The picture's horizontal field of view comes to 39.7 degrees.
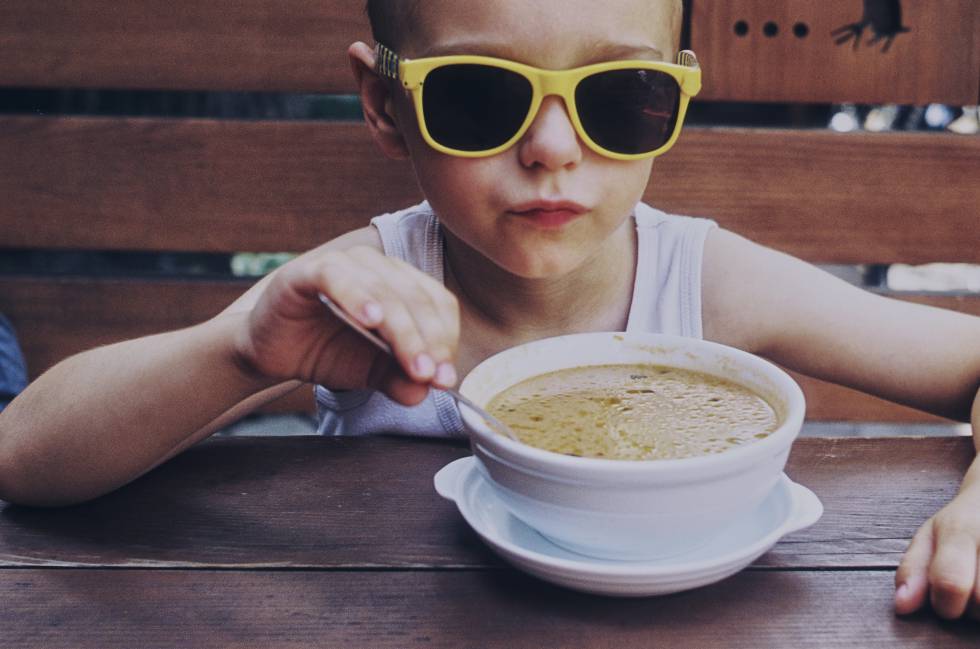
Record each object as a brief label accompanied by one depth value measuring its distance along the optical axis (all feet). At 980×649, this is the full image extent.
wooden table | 1.44
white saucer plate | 1.42
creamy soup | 1.52
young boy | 1.56
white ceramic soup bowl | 1.38
